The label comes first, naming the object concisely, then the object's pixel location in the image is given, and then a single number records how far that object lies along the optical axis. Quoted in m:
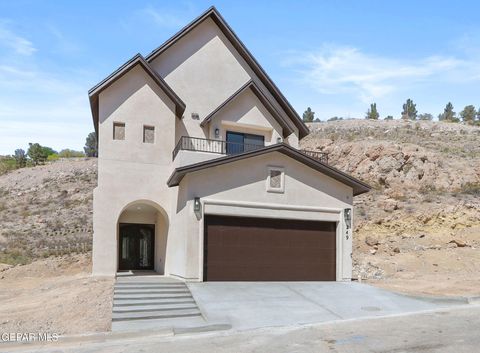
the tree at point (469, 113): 63.41
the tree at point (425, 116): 65.58
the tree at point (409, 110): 65.19
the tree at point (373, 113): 63.72
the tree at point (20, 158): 68.38
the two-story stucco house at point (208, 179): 17.28
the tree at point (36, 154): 69.50
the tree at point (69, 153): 82.94
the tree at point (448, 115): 64.21
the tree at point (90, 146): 78.44
